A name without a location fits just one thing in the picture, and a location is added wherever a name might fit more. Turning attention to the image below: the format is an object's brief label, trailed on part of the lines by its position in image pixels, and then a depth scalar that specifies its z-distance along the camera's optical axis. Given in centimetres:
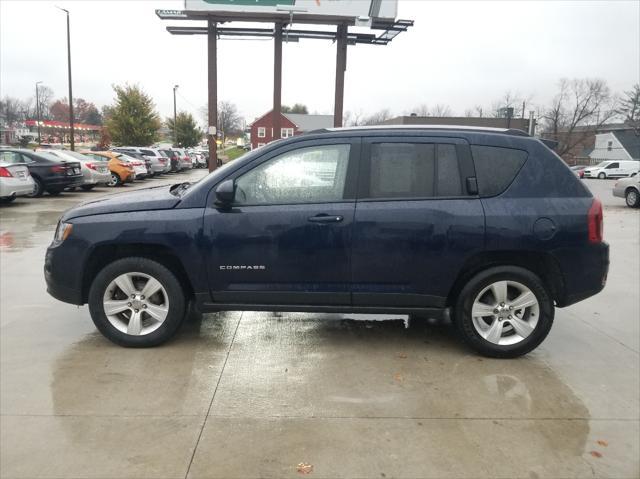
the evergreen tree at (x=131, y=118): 4428
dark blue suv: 401
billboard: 2452
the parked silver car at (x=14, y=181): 1332
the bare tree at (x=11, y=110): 9250
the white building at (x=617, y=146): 7306
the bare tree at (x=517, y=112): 8075
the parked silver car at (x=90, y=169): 1786
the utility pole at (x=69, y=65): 2934
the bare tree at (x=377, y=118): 8646
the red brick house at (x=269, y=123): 7969
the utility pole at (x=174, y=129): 5822
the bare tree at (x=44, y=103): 9850
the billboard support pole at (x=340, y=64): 2556
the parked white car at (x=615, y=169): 4613
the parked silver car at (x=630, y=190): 1684
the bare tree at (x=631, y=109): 8062
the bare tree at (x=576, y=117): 8138
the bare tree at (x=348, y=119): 7884
